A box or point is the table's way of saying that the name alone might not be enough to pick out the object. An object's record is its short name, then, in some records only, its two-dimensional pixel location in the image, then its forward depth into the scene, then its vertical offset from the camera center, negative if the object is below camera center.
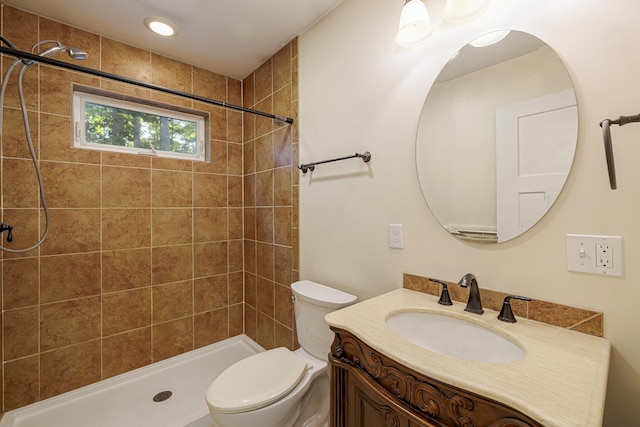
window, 1.82 +0.66
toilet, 1.10 -0.80
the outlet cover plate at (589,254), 0.75 -0.14
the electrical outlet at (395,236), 1.24 -0.12
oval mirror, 0.85 +0.26
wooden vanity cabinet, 0.55 -0.47
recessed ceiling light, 1.62 +1.19
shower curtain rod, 1.04 +0.65
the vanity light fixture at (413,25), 1.01 +0.74
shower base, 1.53 -1.21
